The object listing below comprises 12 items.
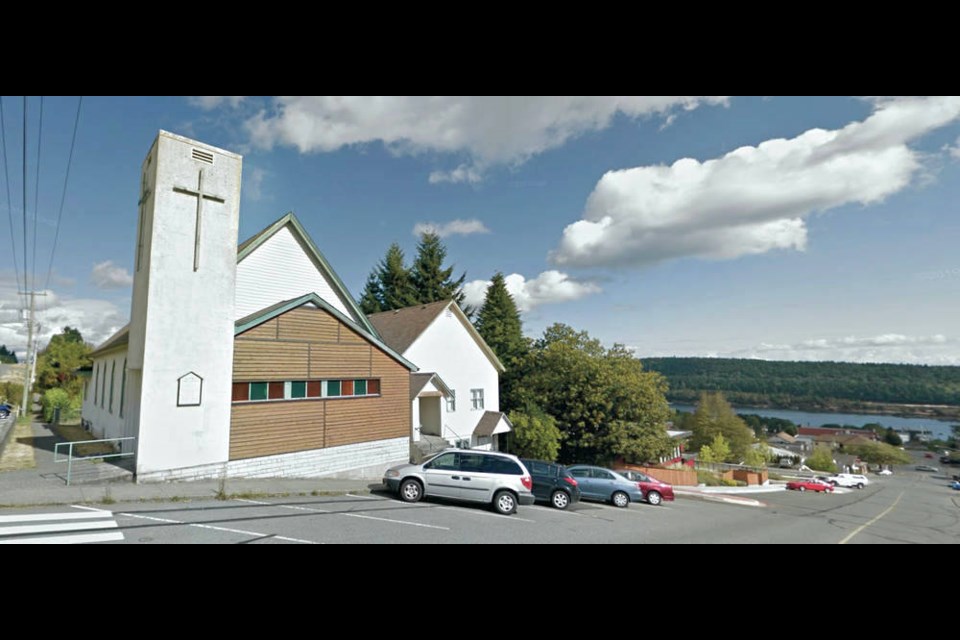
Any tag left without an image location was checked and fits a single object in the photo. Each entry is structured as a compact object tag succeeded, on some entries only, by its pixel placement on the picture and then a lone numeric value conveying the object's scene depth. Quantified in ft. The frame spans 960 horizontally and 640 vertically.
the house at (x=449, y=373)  83.51
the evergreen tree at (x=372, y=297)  152.15
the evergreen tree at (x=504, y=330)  123.34
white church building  41.93
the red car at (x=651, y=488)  64.54
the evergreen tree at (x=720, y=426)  195.21
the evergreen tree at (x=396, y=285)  150.61
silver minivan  40.70
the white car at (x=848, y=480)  149.28
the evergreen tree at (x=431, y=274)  150.61
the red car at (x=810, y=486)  131.95
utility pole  124.57
